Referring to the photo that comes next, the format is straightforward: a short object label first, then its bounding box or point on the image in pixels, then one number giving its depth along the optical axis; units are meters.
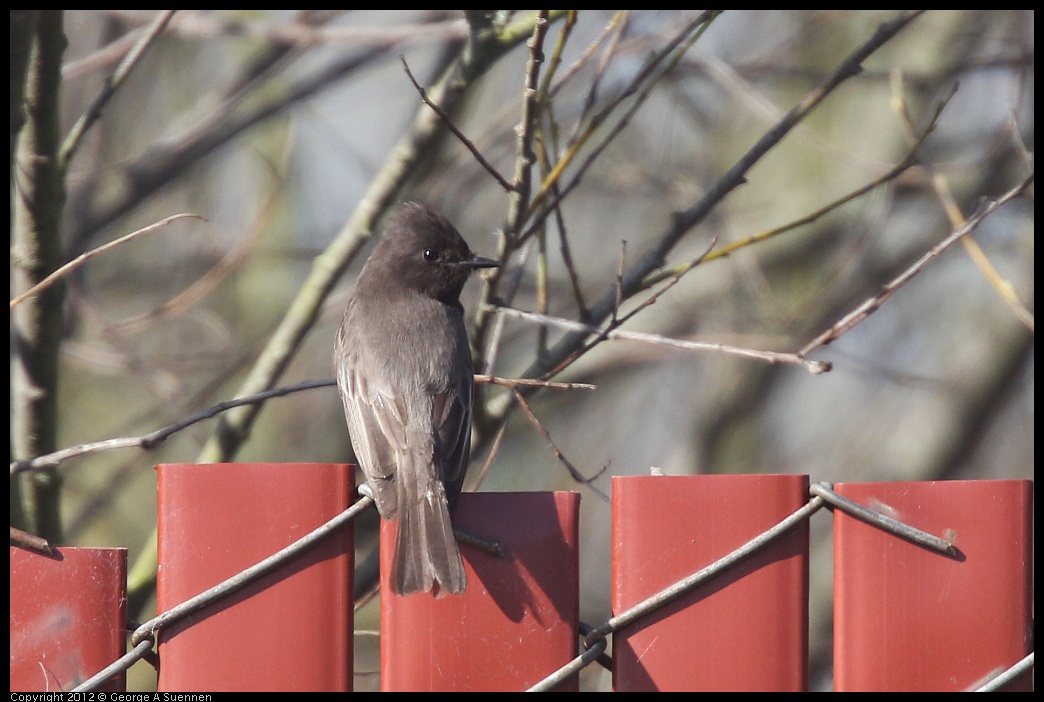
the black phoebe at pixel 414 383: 4.87
